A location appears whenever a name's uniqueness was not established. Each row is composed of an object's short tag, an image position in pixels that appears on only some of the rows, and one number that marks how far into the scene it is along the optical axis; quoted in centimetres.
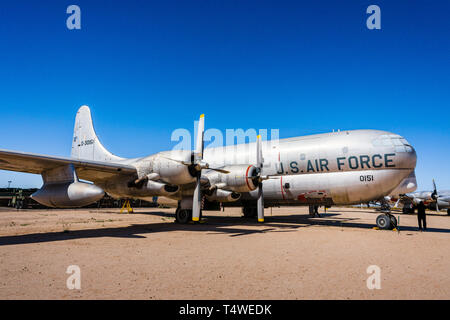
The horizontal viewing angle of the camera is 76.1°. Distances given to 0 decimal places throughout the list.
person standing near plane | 1413
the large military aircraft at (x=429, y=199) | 3494
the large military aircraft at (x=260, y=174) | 1159
